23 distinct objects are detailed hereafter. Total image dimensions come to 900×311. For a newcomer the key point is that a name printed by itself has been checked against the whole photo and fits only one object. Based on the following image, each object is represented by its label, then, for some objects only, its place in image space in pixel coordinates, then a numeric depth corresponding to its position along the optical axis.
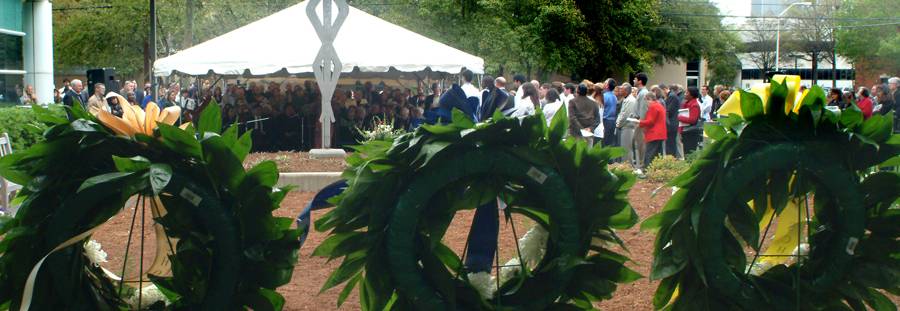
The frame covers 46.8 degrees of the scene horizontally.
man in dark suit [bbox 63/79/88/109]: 18.20
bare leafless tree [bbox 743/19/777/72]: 85.88
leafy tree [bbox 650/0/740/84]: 62.25
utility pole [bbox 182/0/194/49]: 36.34
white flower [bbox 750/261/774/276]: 5.43
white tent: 18.19
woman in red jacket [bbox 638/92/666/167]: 14.78
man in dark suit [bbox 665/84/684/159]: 16.95
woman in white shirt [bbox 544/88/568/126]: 13.96
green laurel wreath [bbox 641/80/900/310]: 4.80
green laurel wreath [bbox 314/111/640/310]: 4.60
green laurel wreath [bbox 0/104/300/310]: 4.61
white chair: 9.44
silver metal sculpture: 16.50
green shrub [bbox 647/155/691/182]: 11.52
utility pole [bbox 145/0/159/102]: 27.36
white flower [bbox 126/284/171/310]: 5.18
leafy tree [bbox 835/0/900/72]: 62.12
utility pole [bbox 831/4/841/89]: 73.50
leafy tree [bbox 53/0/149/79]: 47.16
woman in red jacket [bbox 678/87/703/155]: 16.80
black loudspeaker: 23.45
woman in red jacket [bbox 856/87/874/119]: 17.97
